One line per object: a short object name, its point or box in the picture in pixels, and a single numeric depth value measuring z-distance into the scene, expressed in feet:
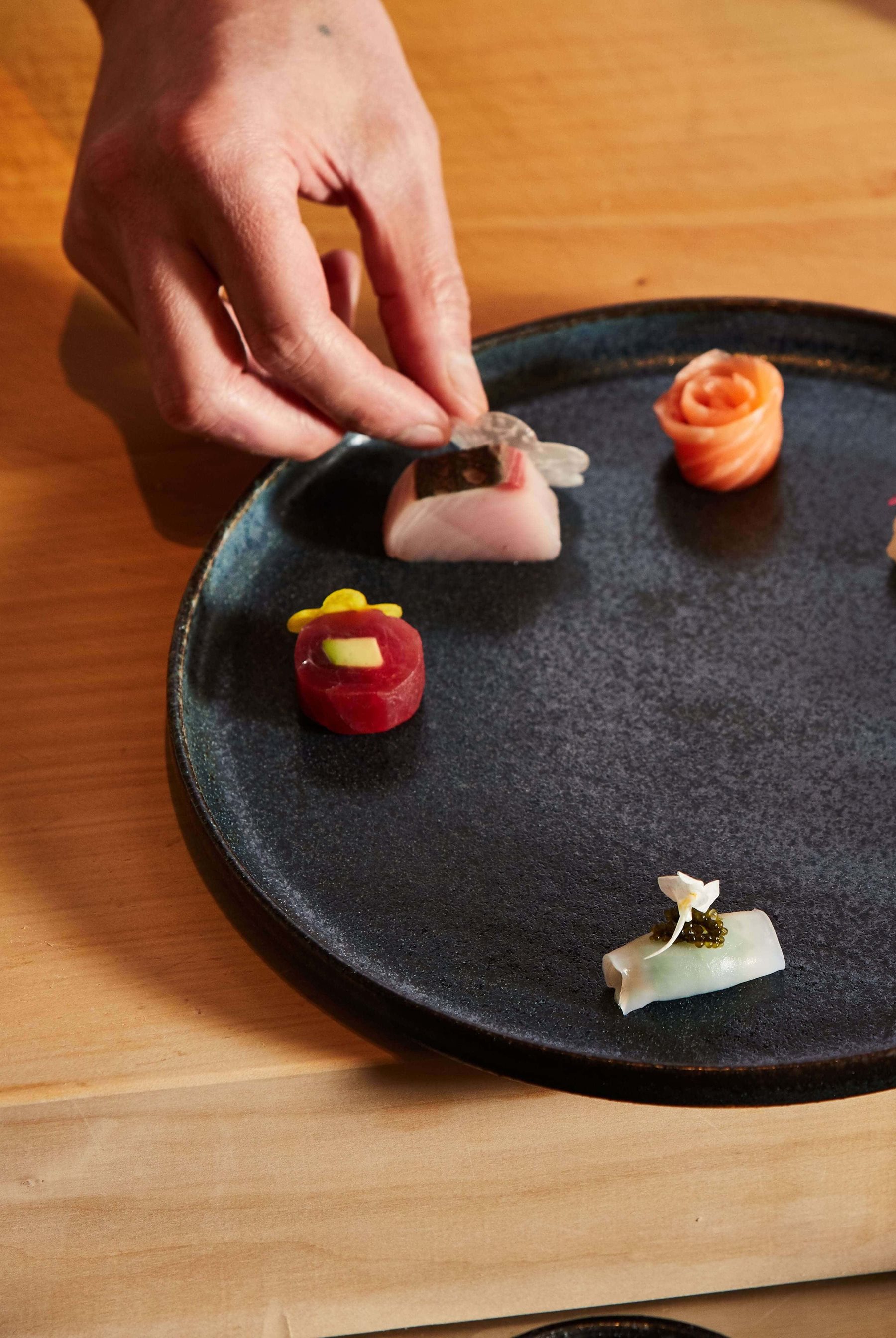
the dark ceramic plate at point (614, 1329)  2.62
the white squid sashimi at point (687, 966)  2.52
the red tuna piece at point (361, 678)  2.70
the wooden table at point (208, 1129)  2.52
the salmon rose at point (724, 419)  2.89
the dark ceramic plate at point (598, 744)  2.53
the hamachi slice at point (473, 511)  2.84
